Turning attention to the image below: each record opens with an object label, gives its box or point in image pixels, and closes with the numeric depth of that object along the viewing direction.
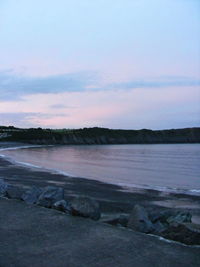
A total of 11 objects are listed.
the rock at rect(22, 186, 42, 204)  8.55
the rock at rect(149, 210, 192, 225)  7.20
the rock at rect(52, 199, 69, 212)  7.31
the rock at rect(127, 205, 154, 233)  6.16
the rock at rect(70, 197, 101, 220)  6.77
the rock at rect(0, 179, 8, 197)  9.71
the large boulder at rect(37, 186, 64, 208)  8.10
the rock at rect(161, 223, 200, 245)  5.34
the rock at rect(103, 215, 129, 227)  6.88
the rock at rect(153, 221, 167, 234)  6.05
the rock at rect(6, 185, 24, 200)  9.26
